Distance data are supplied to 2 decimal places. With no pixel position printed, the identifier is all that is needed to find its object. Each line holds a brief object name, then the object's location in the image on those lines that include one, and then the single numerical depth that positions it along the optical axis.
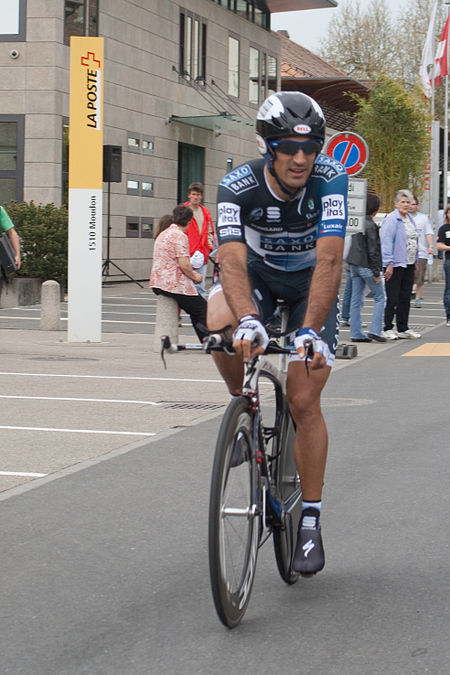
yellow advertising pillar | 15.31
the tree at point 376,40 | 64.38
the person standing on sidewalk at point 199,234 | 16.39
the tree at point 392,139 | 32.62
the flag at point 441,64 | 35.59
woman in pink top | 14.36
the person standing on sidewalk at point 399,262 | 16.36
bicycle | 3.96
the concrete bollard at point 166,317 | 14.56
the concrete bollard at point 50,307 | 16.95
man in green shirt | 12.80
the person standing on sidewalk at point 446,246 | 18.64
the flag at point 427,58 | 35.47
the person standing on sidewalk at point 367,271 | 15.88
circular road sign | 16.84
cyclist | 4.45
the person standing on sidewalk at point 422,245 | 21.92
